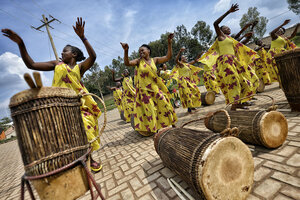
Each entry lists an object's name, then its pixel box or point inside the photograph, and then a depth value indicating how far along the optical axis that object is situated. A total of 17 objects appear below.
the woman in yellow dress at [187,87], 5.43
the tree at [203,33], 36.34
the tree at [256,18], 40.09
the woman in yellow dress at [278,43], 5.74
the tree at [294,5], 35.83
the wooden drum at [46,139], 1.01
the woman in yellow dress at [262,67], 6.69
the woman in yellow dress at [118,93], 8.18
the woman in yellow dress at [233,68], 3.59
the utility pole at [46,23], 11.70
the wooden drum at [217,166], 1.11
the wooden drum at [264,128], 1.82
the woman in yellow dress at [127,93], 5.73
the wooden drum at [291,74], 2.71
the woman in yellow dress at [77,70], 1.86
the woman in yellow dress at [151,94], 3.33
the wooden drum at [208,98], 5.99
